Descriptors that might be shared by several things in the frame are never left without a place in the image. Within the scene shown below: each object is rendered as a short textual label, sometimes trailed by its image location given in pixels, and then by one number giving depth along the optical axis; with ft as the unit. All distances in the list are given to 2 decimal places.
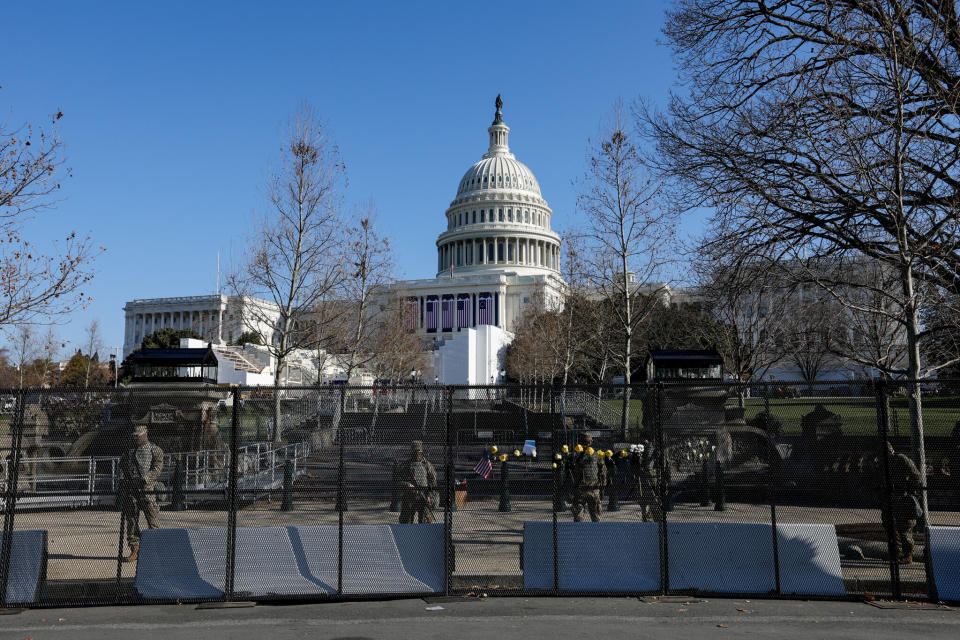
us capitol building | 385.70
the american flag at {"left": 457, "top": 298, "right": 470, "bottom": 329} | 357.61
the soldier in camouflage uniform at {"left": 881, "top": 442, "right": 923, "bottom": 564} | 32.50
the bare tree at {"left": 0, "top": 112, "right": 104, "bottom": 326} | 48.55
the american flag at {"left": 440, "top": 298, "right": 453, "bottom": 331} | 387.24
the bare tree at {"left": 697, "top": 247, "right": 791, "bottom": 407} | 118.11
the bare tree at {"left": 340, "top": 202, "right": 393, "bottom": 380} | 115.96
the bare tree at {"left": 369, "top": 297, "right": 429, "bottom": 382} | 160.86
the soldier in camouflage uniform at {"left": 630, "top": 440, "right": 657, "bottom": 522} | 32.76
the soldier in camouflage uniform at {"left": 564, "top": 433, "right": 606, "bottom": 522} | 33.63
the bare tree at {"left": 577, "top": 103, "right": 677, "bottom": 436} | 84.74
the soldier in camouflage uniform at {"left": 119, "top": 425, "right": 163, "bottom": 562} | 31.01
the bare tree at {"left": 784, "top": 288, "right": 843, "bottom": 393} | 88.02
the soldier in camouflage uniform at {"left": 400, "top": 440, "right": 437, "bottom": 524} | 32.12
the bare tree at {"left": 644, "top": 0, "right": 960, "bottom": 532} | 38.68
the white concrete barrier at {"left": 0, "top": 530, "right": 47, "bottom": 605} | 29.19
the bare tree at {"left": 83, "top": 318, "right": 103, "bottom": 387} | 249.14
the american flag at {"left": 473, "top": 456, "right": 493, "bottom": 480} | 34.37
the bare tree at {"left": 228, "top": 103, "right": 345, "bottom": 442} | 86.94
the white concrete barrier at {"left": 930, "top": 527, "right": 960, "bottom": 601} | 29.25
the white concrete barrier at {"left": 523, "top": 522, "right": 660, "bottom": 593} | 30.42
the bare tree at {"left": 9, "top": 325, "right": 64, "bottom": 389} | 191.77
